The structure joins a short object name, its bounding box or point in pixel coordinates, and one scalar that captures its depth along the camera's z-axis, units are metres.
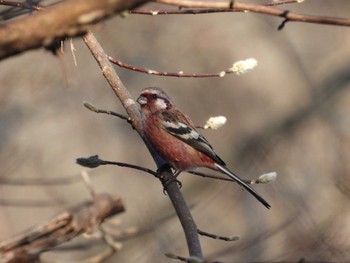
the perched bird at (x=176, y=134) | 8.74
